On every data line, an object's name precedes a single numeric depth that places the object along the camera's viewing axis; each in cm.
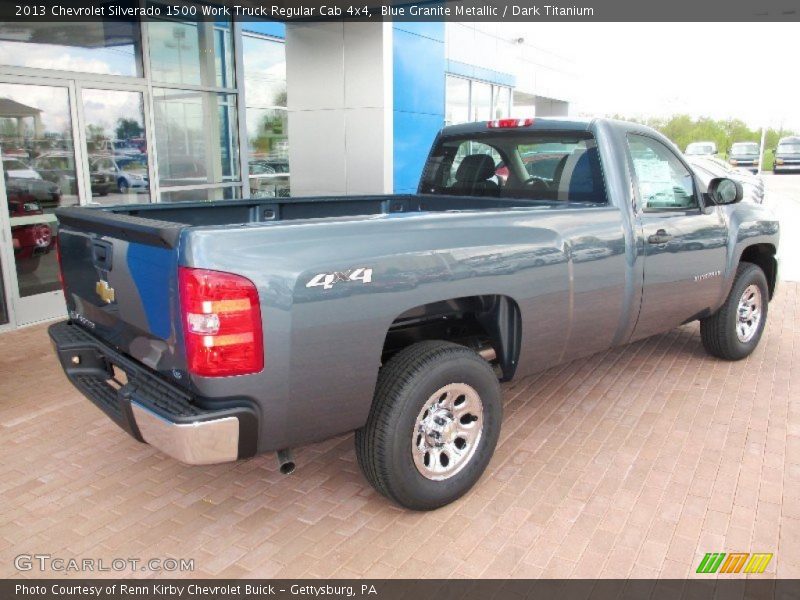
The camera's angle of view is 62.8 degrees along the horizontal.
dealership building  653
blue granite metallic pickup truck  250
